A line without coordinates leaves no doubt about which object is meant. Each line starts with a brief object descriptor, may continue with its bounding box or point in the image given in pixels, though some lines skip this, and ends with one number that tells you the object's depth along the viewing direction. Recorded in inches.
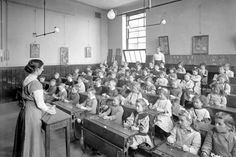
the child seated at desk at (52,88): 286.0
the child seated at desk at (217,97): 175.3
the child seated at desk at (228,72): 280.4
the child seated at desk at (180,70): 328.2
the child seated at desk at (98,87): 259.3
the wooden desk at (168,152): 89.7
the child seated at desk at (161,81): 275.8
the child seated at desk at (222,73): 242.4
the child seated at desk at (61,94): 236.4
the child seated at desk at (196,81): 259.8
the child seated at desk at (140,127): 126.7
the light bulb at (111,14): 240.7
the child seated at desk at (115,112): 152.5
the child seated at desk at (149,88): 238.1
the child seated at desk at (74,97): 213.8
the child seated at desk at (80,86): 273.7
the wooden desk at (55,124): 98.3
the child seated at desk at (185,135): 102.6
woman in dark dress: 99.3
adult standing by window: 385.2
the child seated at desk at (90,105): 182.4
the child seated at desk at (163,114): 155.4
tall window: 485.4
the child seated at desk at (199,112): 146.5
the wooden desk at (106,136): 112.0
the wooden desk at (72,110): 170.1
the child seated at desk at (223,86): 204.8
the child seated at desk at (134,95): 192.8
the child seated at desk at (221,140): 93.1
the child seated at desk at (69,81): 339.3
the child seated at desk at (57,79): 357.5
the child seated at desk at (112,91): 219.8
